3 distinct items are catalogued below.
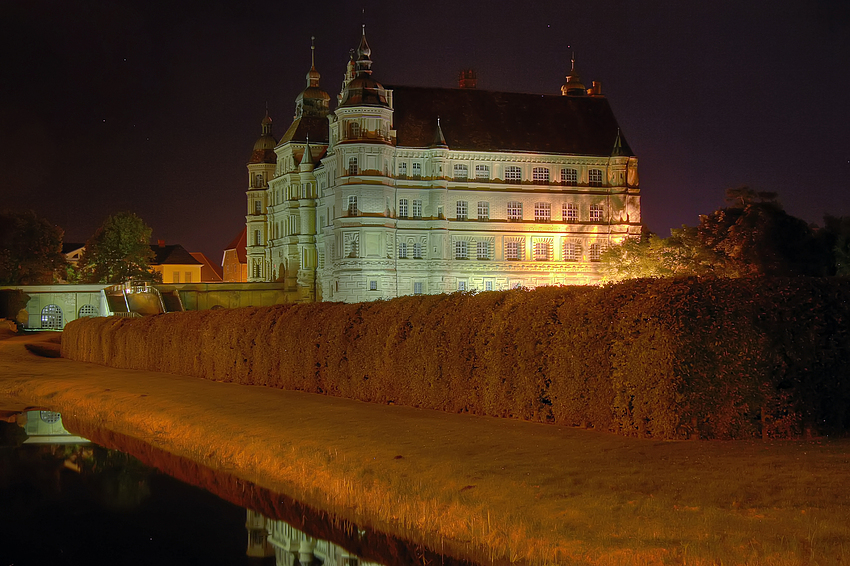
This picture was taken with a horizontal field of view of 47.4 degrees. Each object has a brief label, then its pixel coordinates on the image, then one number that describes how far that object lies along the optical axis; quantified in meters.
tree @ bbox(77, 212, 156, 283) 109.12
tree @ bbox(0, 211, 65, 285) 103.94
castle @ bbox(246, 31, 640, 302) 93.75
